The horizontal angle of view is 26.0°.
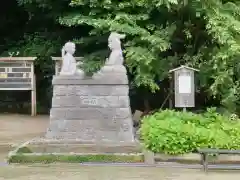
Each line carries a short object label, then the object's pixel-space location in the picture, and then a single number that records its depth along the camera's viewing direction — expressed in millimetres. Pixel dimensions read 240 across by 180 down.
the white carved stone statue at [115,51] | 10781
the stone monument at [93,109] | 10547
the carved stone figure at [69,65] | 10922
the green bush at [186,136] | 9328
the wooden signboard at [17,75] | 18602
